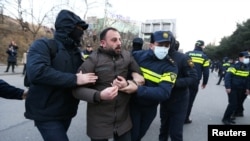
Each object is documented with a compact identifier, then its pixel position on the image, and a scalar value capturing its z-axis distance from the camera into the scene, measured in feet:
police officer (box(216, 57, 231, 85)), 32.41
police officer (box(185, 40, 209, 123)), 13.45
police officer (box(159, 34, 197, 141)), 7.99
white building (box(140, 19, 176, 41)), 76.07
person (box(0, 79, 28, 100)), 5.68
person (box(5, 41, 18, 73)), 31.73
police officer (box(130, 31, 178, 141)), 6.04
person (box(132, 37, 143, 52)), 13.20
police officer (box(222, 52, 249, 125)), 13.02
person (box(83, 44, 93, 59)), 15.42
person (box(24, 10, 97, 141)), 4.82
